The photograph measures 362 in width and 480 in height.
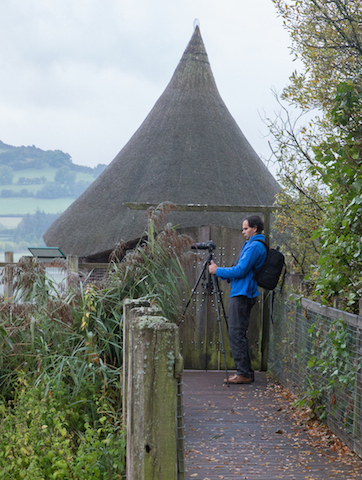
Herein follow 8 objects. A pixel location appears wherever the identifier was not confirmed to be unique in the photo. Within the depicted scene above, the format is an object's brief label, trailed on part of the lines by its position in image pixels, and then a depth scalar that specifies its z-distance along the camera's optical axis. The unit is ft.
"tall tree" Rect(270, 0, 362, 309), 24.53
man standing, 36.63
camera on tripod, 39.70
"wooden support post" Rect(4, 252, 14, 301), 33.81
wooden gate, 43.80
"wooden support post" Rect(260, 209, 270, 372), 43.50
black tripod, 39.49
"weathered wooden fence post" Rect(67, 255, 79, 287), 33.55
